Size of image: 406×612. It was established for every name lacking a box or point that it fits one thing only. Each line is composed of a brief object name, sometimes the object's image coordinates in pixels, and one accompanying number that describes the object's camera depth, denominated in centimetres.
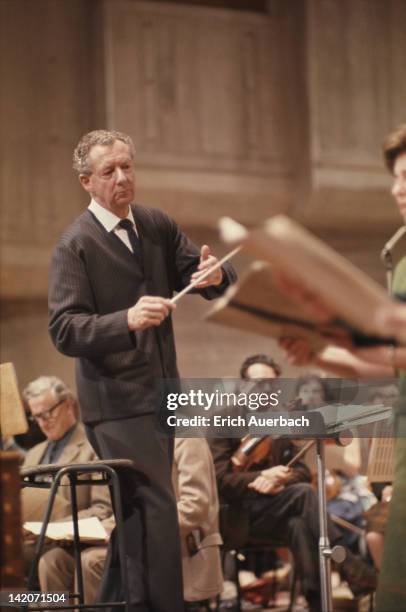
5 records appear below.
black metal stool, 552
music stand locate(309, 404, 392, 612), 582
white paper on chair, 788
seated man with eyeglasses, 881
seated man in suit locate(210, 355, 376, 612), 904
